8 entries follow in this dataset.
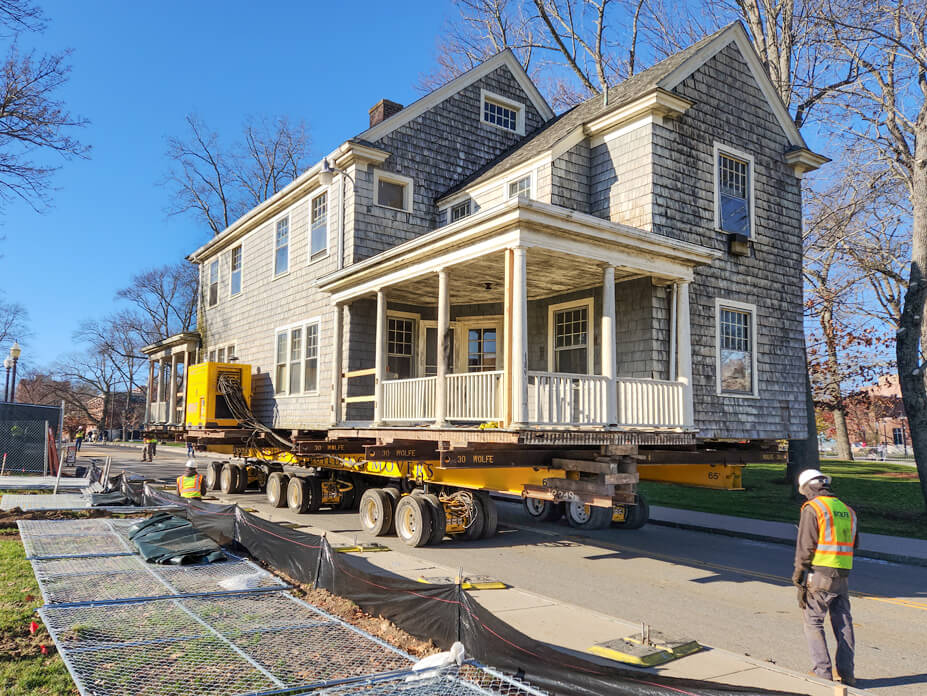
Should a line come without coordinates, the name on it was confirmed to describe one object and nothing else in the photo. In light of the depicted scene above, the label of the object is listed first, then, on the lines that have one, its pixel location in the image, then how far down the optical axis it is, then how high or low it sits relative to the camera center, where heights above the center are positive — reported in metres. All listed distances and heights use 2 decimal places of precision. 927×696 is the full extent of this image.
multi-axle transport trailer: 9.99 -0.86
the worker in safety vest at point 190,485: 18.00 -1.84
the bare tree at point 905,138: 16.41 +8.49
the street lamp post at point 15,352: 26.88 +2.32
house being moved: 10.64 +2.74
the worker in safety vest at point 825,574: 5.71 -1.27
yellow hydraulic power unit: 18.20 +0.44
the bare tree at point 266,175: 42.62 +14.67
